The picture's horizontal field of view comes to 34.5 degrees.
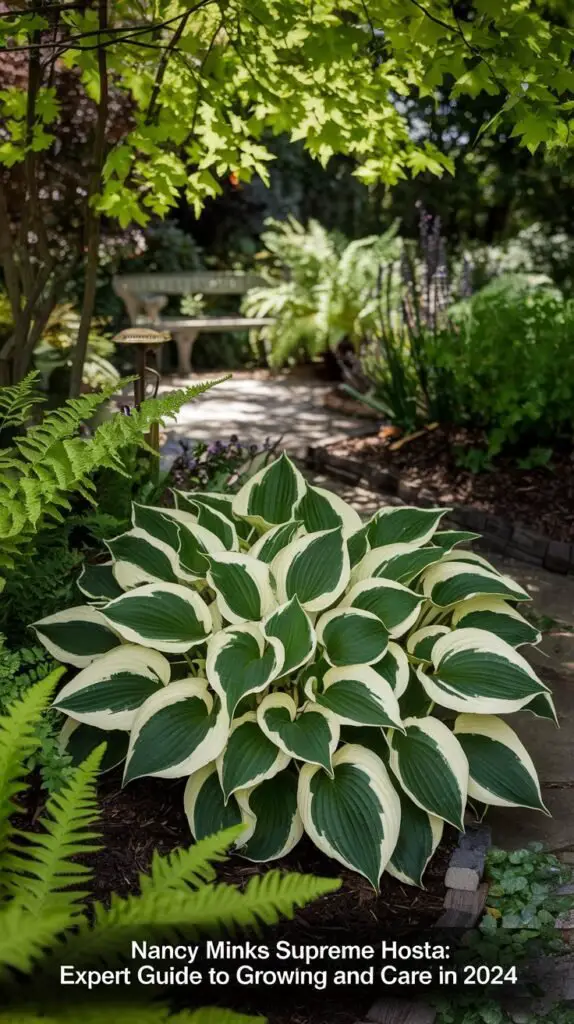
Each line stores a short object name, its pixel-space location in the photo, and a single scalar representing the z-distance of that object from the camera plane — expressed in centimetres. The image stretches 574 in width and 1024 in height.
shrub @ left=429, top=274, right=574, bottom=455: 466
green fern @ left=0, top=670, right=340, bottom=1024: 108
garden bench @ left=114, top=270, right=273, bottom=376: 941
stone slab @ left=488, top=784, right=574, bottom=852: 225
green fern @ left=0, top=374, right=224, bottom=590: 204
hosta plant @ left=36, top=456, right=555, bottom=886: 202
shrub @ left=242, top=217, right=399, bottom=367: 827
